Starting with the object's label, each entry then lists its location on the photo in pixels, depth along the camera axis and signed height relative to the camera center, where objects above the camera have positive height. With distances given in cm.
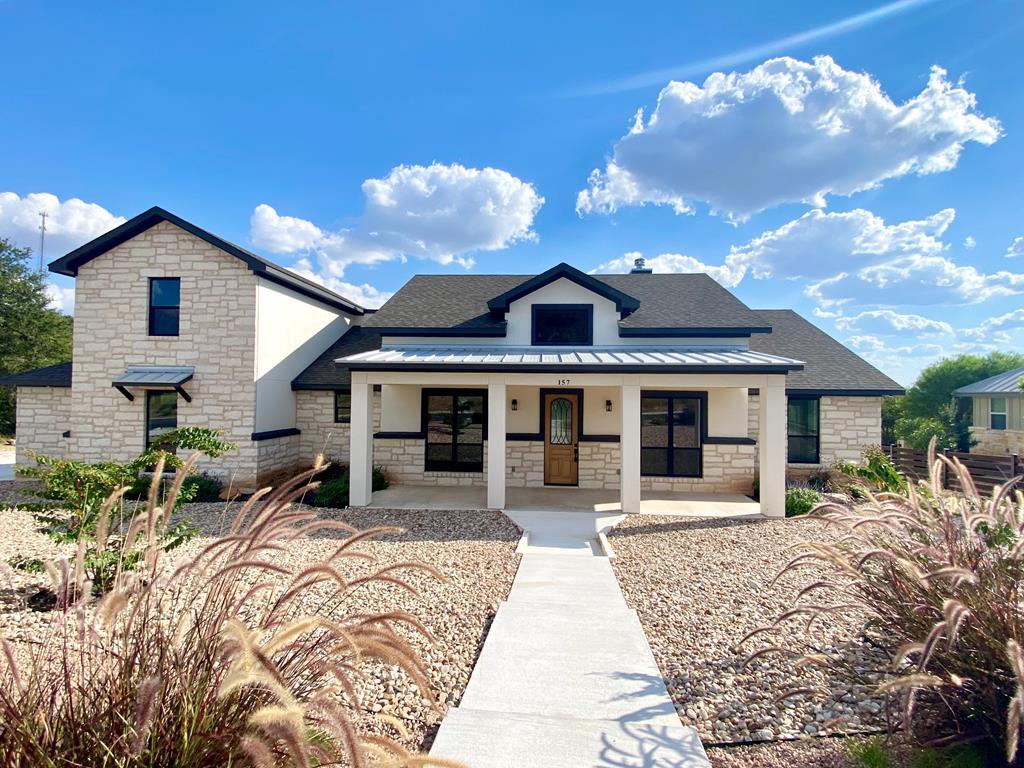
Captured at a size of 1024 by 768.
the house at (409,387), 1311 +32
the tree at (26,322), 2850 +449
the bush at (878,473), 1154 -181
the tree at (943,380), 3309 +161
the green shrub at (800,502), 1080 -224
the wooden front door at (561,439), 1386 -113
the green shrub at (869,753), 314 -233
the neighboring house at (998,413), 2231 -48
